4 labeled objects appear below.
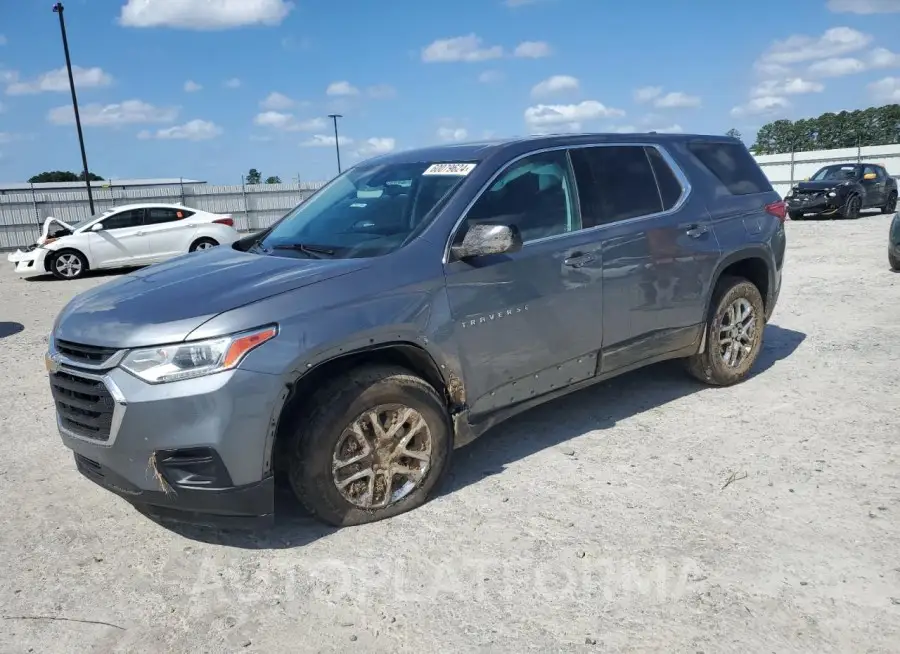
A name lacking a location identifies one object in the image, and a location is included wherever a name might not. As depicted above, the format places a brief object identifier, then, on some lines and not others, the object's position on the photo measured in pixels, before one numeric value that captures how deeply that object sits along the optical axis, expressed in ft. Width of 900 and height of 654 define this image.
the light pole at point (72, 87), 79.72
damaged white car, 48.88
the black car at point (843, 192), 63.57
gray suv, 10.02
